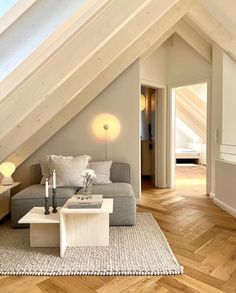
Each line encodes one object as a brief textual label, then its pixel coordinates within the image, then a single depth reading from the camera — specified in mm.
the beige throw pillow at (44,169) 3265
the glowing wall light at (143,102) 5745
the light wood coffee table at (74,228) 2098
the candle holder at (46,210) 2163
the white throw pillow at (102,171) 3217
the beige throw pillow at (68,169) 2992
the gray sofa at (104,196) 2652
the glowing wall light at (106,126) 3586
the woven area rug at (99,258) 1785
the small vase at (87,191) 2375
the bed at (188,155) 8102
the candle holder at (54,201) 2207
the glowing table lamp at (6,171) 3076
